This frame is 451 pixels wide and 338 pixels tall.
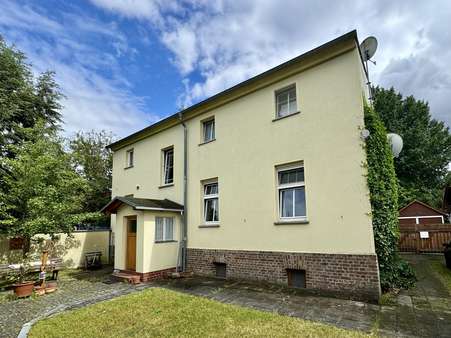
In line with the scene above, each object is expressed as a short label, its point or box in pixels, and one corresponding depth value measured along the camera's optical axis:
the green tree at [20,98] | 13.04
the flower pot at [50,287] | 8.13
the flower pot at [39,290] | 7.89
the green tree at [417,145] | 26.16
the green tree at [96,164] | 21.91
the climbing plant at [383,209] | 6.73
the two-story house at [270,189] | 7.03
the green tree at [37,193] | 9.55
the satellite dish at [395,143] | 9.05
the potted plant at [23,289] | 7.60
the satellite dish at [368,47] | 8.40
